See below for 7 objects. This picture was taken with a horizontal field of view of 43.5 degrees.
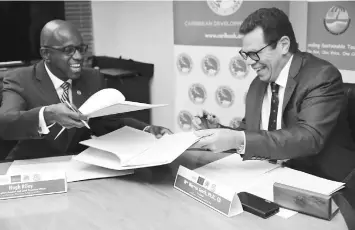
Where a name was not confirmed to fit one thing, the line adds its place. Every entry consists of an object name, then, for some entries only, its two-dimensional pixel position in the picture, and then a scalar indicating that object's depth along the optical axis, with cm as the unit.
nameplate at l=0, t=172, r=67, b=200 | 144
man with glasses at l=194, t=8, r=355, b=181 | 162
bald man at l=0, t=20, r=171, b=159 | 201
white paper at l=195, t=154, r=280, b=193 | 147
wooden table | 121
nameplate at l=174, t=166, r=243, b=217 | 127
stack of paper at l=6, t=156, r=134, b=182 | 161
